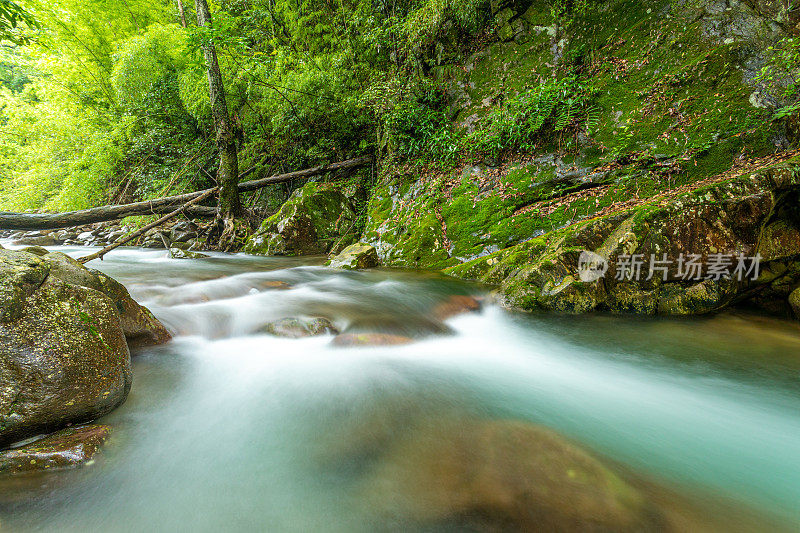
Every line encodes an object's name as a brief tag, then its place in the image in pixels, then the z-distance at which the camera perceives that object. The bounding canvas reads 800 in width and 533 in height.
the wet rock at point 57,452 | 1.50
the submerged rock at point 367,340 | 3.36
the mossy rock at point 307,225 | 8.95
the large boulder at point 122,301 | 2.42
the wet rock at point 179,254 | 8.16
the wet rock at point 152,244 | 10.39
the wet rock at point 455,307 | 4.42
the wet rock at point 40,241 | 11.34
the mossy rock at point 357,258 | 6.90
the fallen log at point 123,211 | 5.78
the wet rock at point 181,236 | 10.86
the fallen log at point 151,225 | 4.61
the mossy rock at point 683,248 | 3.71
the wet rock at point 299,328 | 3.48
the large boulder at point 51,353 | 1.59
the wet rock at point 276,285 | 5.36
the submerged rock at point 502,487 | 1.36
